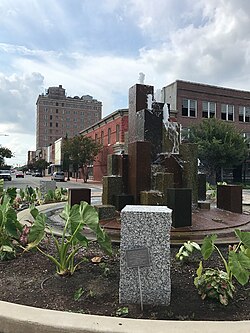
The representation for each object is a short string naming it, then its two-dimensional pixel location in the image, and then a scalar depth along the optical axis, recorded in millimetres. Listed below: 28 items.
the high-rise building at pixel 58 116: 150375
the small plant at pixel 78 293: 3505
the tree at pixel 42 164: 93750
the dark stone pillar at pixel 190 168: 9141
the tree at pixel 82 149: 45500
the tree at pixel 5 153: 61428
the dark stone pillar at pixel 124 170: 8867
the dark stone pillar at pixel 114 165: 9126
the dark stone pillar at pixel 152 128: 9258
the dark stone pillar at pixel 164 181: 8188
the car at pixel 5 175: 50988
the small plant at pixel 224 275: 3285
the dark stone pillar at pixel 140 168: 8375
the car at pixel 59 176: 52969
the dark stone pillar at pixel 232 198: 9008
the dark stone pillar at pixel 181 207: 6719
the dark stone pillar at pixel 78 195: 8242
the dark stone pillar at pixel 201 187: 9867
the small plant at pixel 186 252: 4272
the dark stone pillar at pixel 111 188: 8656
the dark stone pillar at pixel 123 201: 8398
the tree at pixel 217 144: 35844
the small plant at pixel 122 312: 3177
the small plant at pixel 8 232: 4820
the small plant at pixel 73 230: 3949
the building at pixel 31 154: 170225
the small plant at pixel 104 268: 4254
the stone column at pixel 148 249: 3436
